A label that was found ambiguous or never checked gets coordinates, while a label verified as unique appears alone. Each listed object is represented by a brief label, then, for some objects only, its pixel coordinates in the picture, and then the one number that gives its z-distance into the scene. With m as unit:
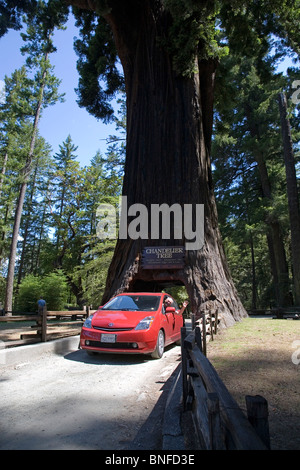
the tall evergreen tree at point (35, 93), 24.48
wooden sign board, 11.49
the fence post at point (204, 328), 6.02
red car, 6.70
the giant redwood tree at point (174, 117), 11.17
